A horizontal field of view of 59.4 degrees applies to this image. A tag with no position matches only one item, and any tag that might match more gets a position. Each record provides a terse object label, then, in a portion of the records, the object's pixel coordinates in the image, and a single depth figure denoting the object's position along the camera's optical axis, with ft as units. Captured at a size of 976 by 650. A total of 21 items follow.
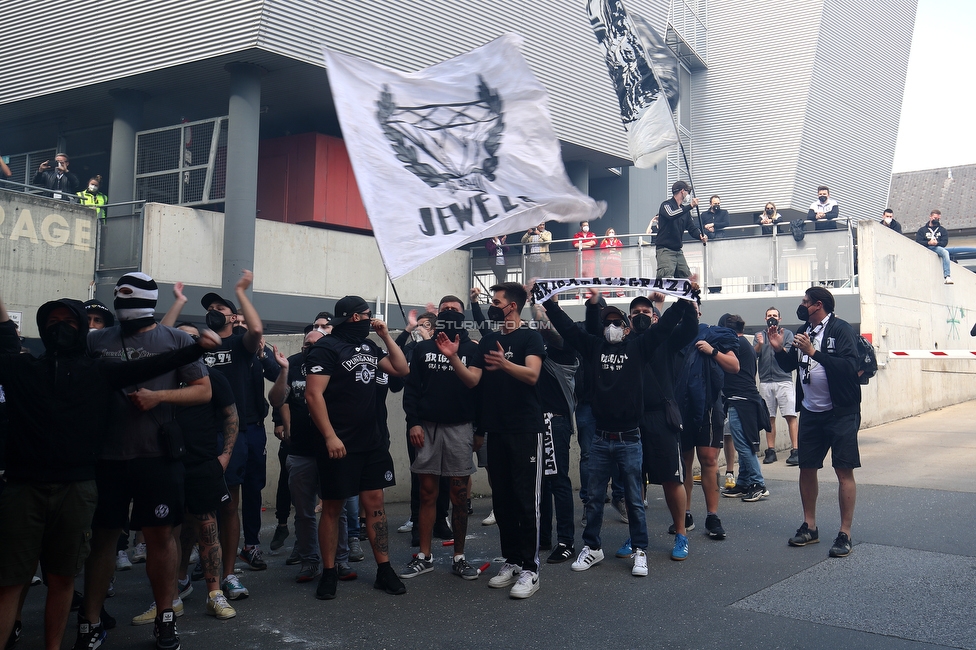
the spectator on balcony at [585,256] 61.00
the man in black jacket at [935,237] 67.15
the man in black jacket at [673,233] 41.39
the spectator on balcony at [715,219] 61.11
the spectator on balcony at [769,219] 59.00
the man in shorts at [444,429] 20.56
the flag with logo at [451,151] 19.22
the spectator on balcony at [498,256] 64.75
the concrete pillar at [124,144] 62.59
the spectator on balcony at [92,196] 56.75
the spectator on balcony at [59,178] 56.49
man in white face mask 21.03
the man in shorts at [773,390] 39.93
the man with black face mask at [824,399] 22.18
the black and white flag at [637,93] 35.06
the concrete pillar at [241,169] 57.36
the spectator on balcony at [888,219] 65.28
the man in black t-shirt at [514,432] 19.33
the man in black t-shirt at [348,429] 18.58
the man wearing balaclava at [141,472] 15.03
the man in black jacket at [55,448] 13.44
